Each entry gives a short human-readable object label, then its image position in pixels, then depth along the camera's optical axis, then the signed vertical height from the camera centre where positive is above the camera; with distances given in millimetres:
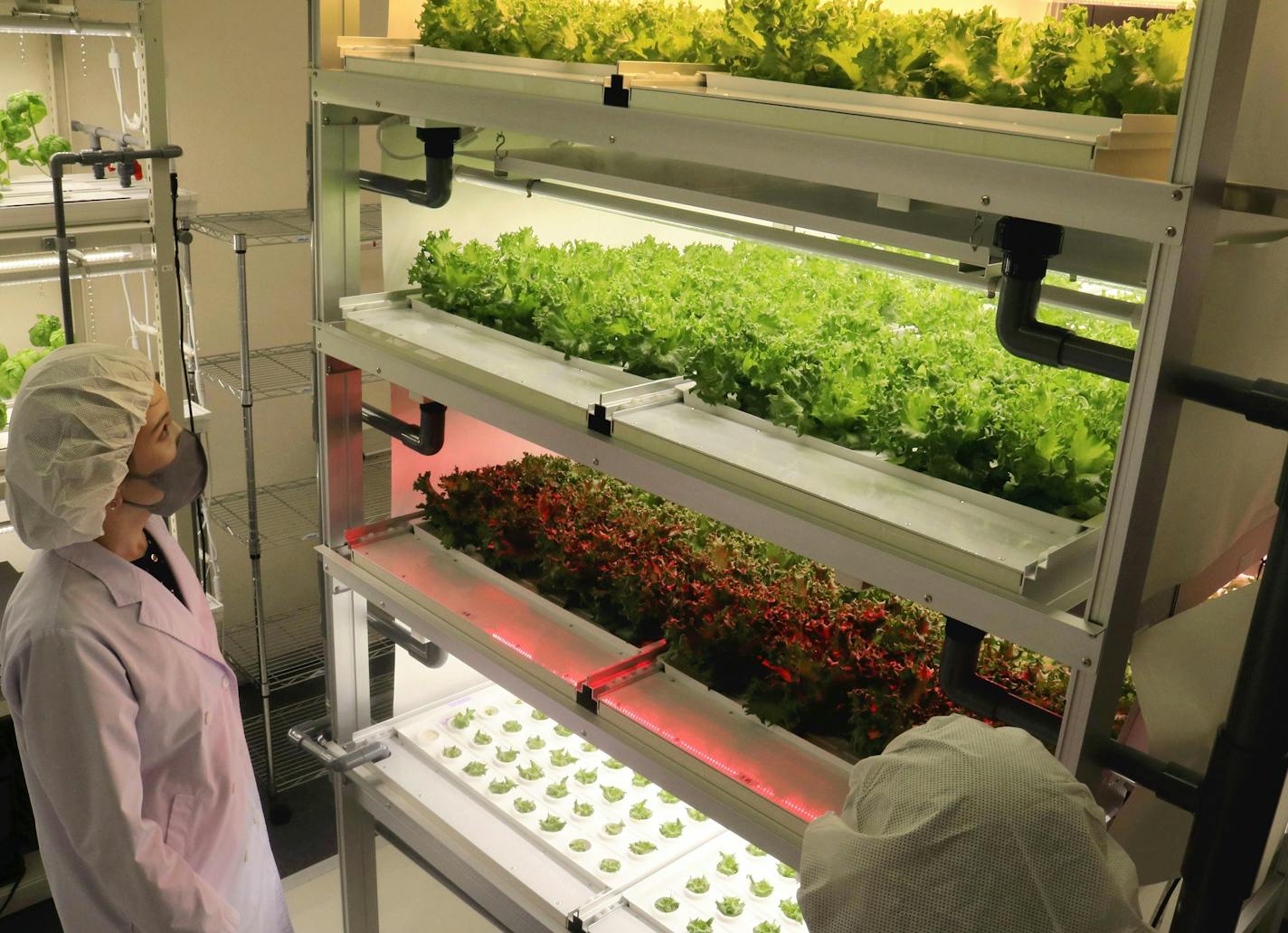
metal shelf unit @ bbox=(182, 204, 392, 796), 4070 -1711
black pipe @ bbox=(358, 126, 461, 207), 2760 -174
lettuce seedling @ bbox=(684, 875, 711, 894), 2781 -1810
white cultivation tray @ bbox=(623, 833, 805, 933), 2697 -1820
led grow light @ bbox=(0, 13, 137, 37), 3279 +178
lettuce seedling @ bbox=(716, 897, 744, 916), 2689 -1797
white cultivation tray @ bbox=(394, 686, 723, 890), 2871 -1791
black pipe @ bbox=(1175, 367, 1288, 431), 1417 -291
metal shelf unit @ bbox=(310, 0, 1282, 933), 1447 -497
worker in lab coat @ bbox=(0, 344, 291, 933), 2254 -1174
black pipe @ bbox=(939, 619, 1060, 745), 1817 -868
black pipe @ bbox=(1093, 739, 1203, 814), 1577 -859
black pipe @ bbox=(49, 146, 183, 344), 3350 -253
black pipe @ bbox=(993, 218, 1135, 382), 1648 -223
